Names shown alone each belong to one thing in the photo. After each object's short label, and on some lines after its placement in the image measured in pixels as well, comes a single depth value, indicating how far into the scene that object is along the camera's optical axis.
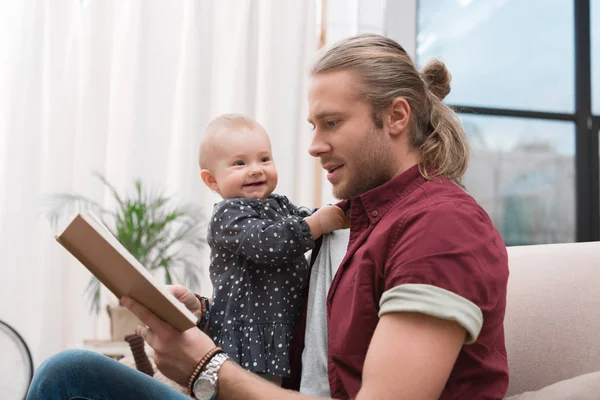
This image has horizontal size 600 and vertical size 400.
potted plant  2.81
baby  1.42
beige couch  1.22
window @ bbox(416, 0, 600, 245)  4.14
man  0.99
